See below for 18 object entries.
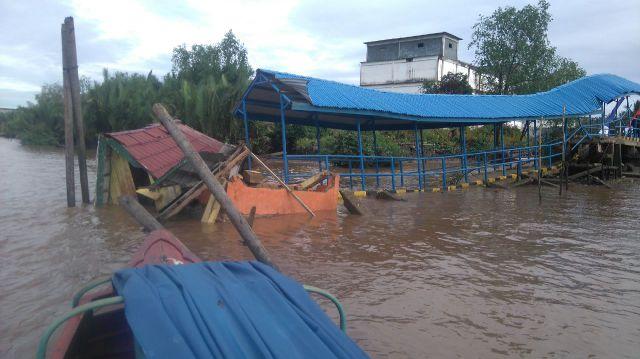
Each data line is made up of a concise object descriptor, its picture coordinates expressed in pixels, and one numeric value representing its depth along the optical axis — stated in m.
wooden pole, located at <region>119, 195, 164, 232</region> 5.67
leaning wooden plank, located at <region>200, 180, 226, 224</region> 9.46
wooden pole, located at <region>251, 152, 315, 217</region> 10.20
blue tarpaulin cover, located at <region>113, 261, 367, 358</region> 2.25
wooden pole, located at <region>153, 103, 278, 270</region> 5.02
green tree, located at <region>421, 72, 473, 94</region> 29.82
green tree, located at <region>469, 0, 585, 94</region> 24.48
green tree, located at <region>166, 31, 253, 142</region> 29.84
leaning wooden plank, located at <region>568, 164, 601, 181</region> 17.23
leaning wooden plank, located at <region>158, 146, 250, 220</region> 9.37
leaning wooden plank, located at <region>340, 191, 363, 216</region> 10.85
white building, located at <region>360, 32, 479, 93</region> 39.56
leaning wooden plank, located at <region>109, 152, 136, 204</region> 11.90
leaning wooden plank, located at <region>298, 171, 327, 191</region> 11.29
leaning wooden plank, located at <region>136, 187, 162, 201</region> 9.80
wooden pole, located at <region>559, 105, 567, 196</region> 13.96
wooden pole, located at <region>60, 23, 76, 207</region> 11.66
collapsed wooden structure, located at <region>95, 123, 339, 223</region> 9.59
